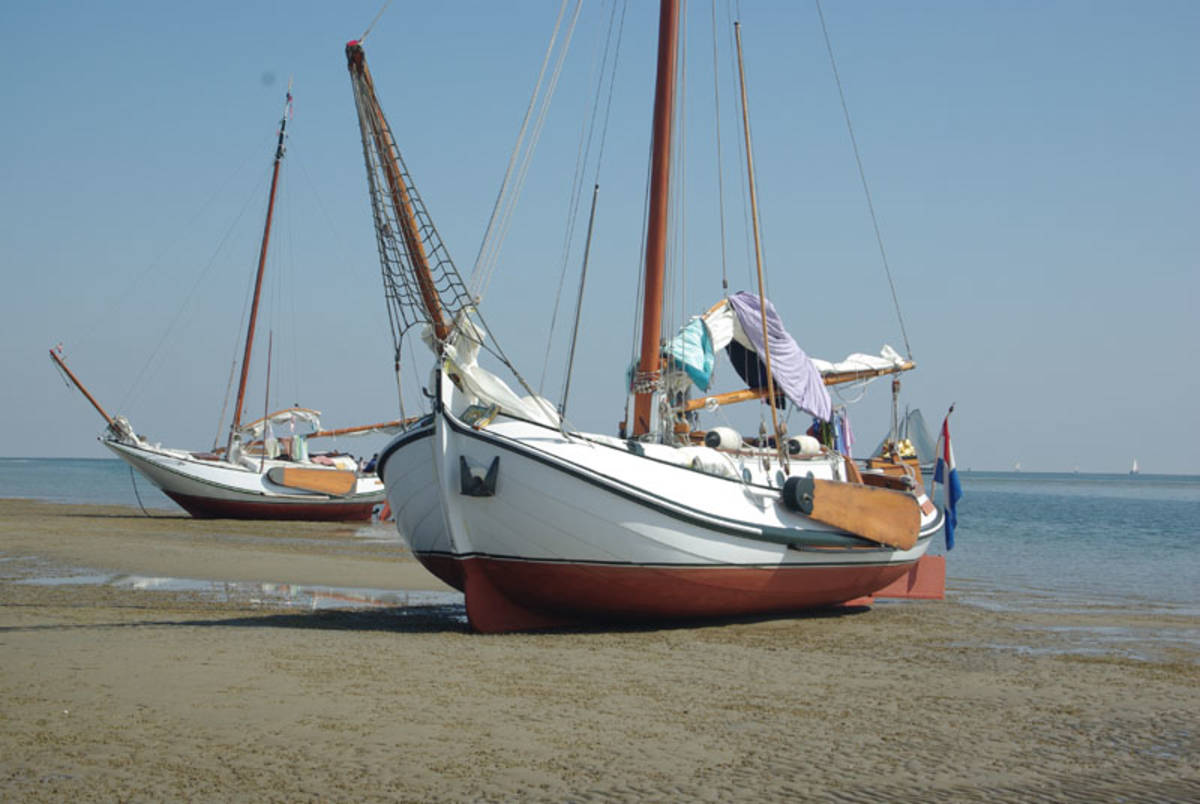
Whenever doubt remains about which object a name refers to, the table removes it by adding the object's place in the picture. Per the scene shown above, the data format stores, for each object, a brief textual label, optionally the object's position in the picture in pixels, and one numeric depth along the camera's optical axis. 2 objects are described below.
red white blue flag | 19.75
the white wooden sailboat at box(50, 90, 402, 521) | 37.00
